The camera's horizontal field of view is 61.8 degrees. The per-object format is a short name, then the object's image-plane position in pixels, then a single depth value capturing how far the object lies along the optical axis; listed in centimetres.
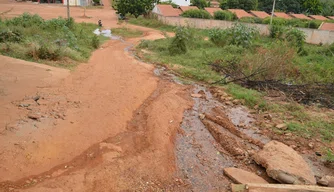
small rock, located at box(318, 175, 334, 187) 457
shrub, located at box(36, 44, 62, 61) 1087
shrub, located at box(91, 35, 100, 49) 1531
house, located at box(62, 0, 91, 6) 4519
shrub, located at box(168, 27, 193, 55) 1409
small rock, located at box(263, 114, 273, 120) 720
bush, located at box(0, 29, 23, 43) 1249
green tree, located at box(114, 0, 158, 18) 3067
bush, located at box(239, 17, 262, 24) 2896
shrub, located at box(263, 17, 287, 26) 2950
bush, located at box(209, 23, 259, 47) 1519
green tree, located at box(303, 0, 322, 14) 4616
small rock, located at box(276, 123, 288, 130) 665
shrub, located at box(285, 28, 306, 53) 1570
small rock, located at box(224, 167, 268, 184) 464
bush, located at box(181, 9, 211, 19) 3081
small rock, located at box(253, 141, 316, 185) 453
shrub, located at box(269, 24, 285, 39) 2072
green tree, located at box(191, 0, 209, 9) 4570
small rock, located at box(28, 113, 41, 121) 558
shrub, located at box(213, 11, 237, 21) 3198
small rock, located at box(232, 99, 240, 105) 825
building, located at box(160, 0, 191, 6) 5002
